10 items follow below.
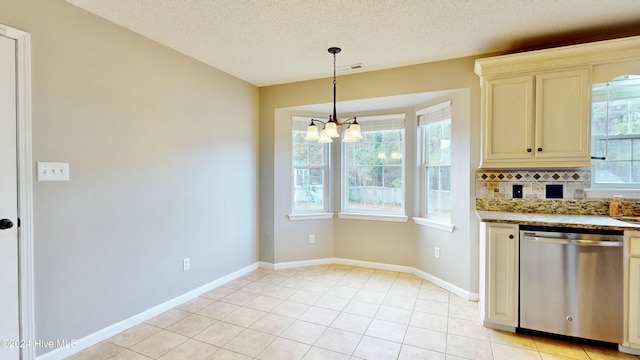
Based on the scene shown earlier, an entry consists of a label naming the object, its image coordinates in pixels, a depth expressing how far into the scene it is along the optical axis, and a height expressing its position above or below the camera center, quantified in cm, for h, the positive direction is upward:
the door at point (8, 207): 181 -19
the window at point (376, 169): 400 +9
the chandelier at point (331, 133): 252 +38
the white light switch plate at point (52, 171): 196 +4
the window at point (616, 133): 261 +38
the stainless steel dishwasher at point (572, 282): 213 -80
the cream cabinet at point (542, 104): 244 +62
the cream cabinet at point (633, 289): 209 -81
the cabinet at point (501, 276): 237 -82
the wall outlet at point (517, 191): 288 -16
